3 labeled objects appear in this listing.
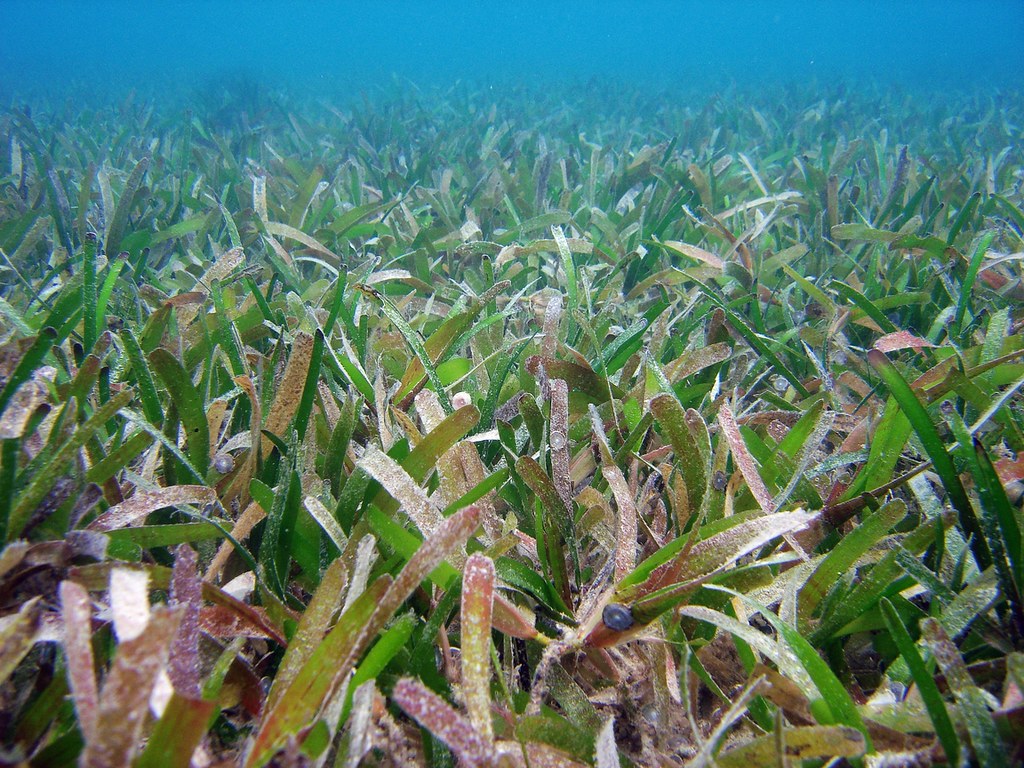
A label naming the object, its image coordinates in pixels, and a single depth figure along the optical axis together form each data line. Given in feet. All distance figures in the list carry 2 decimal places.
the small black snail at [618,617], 0.89
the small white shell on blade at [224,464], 1.12
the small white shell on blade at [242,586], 0.97
